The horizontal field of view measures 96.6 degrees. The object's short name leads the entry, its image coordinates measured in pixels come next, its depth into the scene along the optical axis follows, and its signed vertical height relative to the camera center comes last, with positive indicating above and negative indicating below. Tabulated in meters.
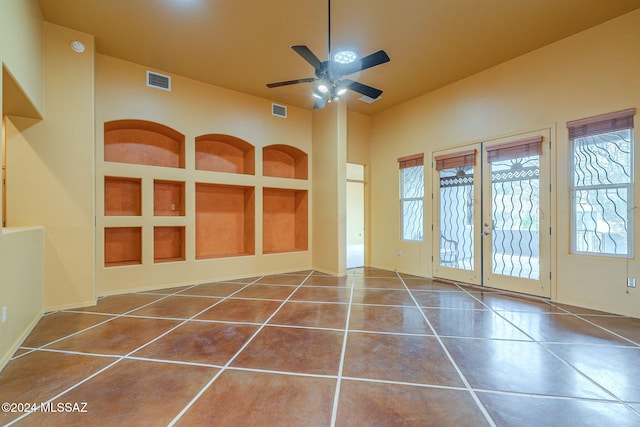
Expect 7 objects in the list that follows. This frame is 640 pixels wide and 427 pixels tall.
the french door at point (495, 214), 4.19 +0.03
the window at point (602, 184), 3.47 +0.40
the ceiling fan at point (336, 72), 2.96 +1.56
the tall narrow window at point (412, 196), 5.78 +0.43
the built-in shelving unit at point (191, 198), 4.66 +0.37
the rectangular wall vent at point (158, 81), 4.70 +2.28
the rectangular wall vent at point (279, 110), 6.00 +2.26
